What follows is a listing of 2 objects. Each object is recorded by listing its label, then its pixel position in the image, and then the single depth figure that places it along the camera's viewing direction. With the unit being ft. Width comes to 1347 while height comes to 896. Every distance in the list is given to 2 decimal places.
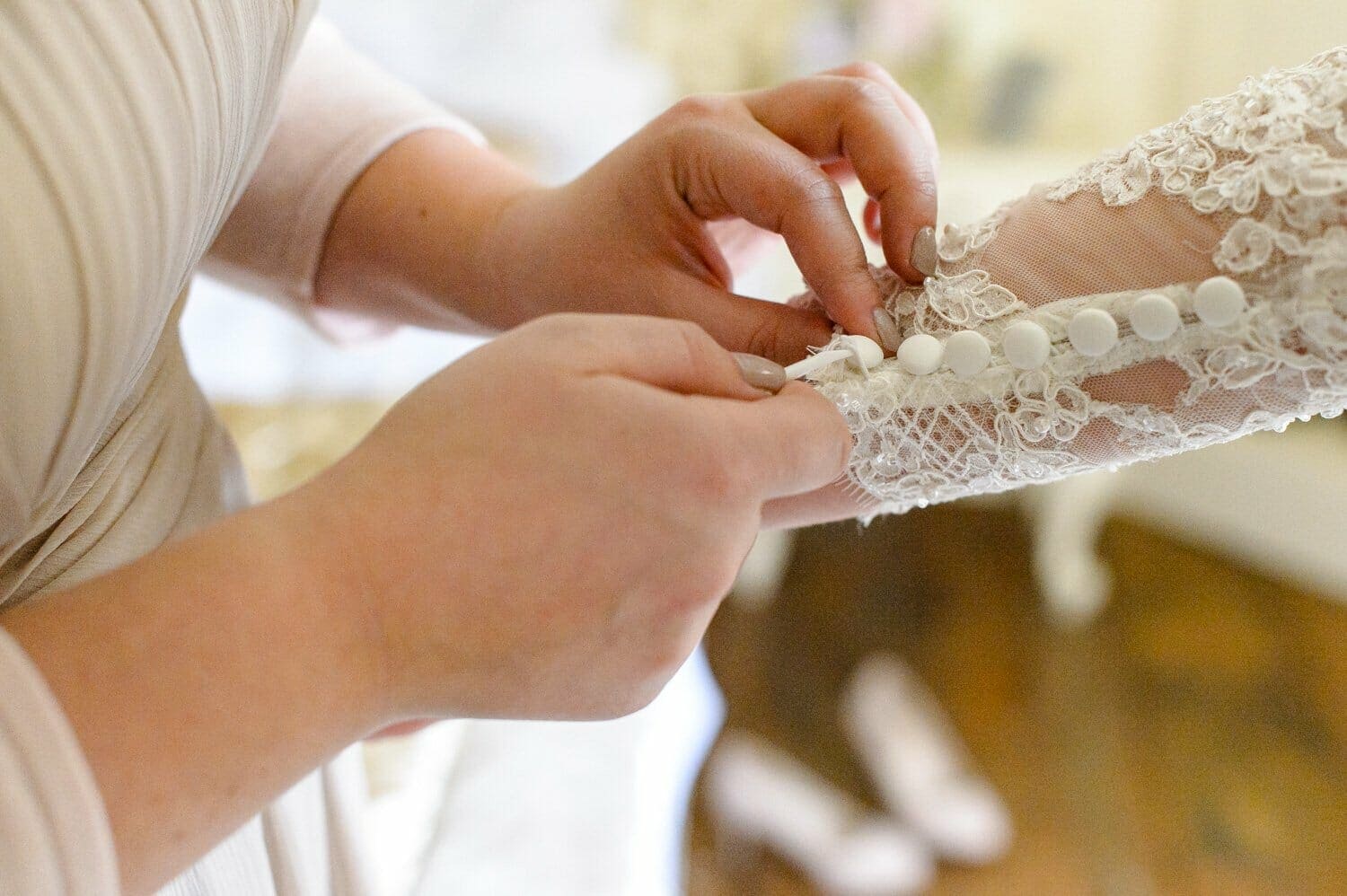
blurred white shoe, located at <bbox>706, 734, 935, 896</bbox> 5.16
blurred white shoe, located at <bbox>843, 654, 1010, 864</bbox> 5.28
